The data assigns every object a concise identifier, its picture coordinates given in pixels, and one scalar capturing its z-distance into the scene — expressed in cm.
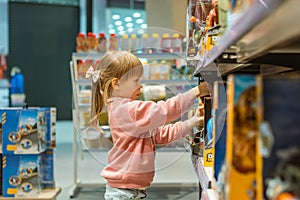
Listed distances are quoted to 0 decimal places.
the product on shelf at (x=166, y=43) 375
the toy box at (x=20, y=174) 291
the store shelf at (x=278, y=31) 54
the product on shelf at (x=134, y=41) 369
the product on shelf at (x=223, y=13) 113
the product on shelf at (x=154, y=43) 353
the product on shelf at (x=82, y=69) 316
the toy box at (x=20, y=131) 289
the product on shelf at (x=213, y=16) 156
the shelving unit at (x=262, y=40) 56
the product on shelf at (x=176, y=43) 380
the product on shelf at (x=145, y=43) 364
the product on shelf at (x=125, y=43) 371
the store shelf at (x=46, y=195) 290
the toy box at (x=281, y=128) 56
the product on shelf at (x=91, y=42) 381
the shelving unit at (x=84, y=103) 341
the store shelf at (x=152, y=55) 352
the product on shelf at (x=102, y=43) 359
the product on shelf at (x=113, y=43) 371
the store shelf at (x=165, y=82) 369
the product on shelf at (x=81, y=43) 381
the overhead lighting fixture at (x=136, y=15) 952
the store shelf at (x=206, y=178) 101
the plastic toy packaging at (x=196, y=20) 185
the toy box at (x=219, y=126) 89
